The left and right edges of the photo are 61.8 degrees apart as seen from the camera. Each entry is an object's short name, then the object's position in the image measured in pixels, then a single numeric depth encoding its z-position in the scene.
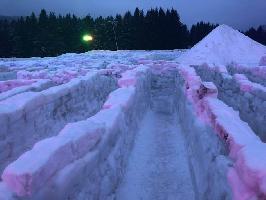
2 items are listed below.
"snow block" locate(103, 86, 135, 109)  2.74
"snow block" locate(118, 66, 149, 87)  3.90
